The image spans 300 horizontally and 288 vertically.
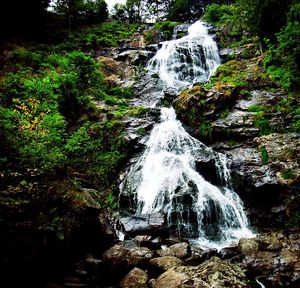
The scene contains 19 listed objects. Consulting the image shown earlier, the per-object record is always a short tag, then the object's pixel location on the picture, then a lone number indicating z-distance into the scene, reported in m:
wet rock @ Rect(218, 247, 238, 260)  7.51
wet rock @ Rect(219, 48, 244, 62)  21.16
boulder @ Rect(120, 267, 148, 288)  5.71
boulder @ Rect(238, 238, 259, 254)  7.43
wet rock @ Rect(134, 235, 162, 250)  8.01
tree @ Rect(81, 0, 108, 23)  31.54
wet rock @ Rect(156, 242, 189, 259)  7.18
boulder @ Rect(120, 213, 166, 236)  8.96
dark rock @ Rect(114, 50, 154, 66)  23.69
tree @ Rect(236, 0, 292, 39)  16.11
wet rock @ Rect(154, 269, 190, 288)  5.09
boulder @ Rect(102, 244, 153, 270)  6.39
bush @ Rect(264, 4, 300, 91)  12.00
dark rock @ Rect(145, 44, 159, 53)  25.09
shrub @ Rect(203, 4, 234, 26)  28.82
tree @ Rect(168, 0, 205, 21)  37.78
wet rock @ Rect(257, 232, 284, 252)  7.51
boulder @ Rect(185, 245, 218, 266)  6.95
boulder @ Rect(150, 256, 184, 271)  6.28
